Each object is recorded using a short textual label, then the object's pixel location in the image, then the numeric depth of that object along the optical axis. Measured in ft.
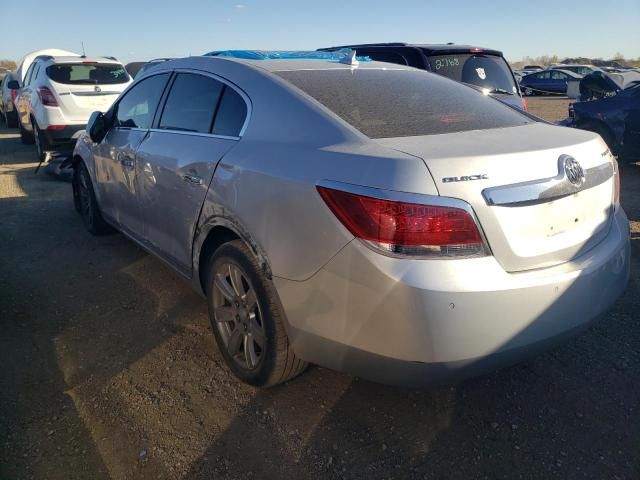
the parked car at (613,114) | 25.96
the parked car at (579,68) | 94.99
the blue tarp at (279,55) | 11.03
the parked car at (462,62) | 20.93
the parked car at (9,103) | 44.28
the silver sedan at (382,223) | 6.32
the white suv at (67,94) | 28.35
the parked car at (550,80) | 91.66
